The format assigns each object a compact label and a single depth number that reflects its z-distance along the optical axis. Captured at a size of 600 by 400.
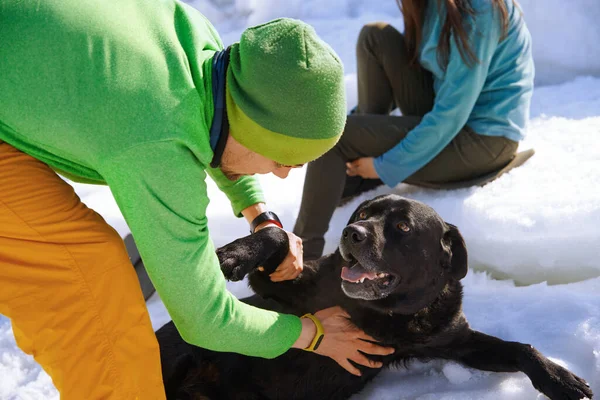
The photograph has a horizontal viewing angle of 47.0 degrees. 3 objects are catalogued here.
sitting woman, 3.09
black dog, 2.35
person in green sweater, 1.57
